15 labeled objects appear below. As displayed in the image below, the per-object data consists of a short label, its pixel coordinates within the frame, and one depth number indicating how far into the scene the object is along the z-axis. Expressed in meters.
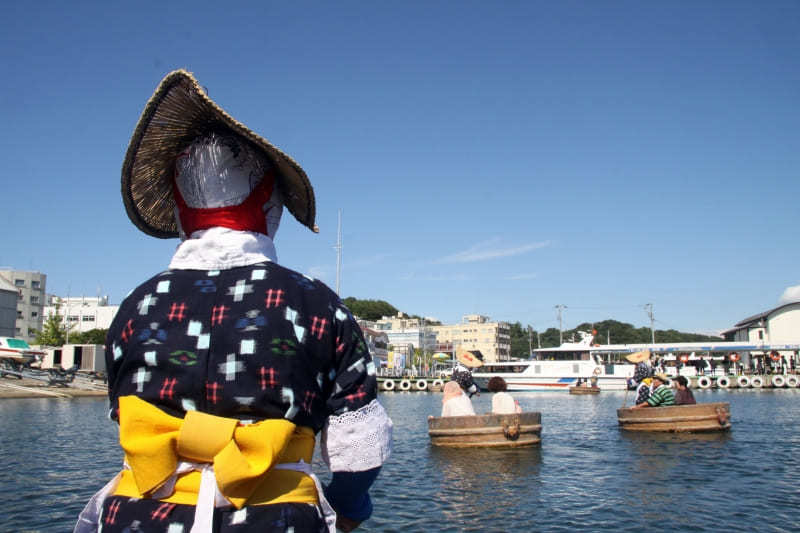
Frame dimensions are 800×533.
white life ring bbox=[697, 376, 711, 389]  51.91
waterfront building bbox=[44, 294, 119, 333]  99.75
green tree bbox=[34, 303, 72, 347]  61.91
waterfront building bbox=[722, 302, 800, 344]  66.88
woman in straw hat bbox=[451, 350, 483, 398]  17.37
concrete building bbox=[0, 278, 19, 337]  75.69
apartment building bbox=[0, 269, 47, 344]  92.75
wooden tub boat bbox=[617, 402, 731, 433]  16.86
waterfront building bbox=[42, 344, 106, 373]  53.91
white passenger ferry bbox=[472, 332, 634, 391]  52.72
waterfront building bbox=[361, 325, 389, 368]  90.57
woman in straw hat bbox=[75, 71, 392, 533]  1.70
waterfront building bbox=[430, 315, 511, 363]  155.62
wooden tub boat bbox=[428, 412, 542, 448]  14.23
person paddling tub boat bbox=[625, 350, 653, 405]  18.61
